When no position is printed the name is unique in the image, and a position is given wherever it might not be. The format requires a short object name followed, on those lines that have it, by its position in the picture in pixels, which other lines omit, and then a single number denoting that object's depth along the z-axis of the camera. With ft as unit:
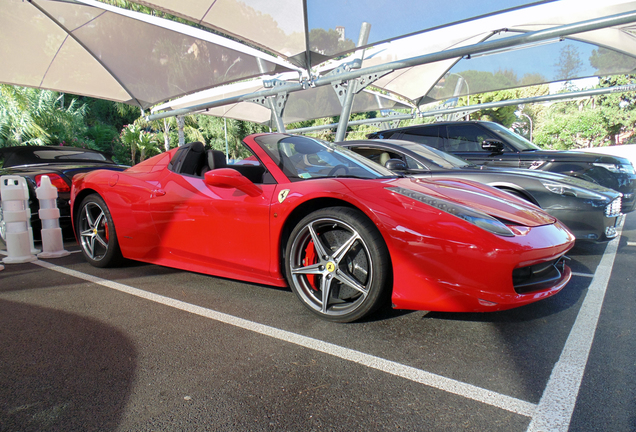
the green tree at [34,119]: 52.69
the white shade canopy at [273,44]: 24.52
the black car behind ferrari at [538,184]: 12.72
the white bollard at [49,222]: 14.40
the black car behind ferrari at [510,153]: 18.66
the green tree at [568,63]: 38.96
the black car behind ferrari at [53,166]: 16.69
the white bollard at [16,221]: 13.48
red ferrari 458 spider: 6.66
